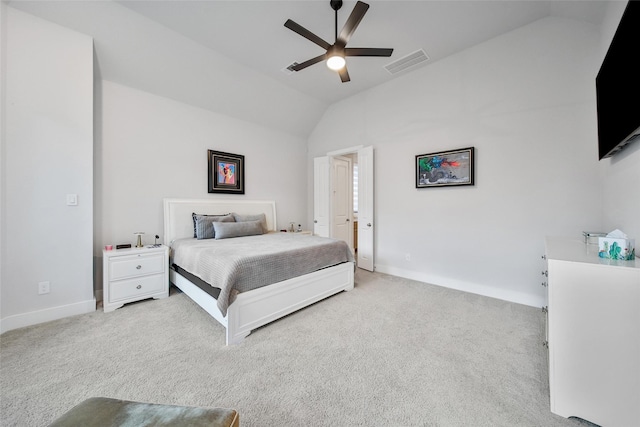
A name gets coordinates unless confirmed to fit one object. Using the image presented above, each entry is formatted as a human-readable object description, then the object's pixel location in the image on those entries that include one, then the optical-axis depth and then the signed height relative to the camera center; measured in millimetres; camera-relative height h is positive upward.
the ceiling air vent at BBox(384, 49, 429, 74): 3309 +2210
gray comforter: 2133 -495
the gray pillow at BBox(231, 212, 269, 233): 4000 -97
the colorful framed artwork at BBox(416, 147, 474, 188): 3230 +637
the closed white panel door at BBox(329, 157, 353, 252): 5117 +317
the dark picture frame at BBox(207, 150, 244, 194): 4016 +716
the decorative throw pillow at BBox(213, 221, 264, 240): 3469 -250
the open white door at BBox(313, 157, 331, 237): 4952 +353
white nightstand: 2660 -740
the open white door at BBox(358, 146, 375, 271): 4215 +81
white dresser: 1180 -678
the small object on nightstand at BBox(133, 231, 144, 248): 3058 -364
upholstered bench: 815 -727
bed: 2105 -748
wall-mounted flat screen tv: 1322 +820
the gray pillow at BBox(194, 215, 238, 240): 3508 -199
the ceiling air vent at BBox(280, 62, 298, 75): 3664 +2259
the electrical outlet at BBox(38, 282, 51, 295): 2386 -758
